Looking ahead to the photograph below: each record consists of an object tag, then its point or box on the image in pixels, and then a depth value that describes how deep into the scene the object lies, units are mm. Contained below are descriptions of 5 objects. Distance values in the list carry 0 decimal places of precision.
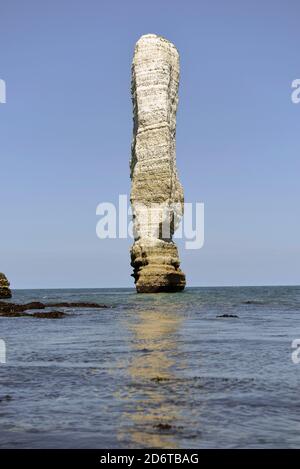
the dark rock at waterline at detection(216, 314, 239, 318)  31066
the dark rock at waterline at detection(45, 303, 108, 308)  44634
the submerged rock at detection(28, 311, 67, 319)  31695
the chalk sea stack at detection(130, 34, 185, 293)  64250
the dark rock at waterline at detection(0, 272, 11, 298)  60312
